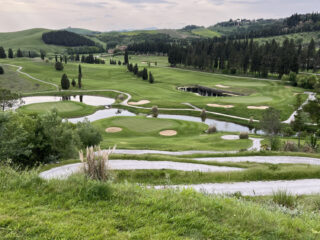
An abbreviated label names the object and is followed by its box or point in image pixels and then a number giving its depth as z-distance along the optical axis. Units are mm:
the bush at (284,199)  10788
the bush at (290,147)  33500
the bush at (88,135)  35375
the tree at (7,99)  66188
